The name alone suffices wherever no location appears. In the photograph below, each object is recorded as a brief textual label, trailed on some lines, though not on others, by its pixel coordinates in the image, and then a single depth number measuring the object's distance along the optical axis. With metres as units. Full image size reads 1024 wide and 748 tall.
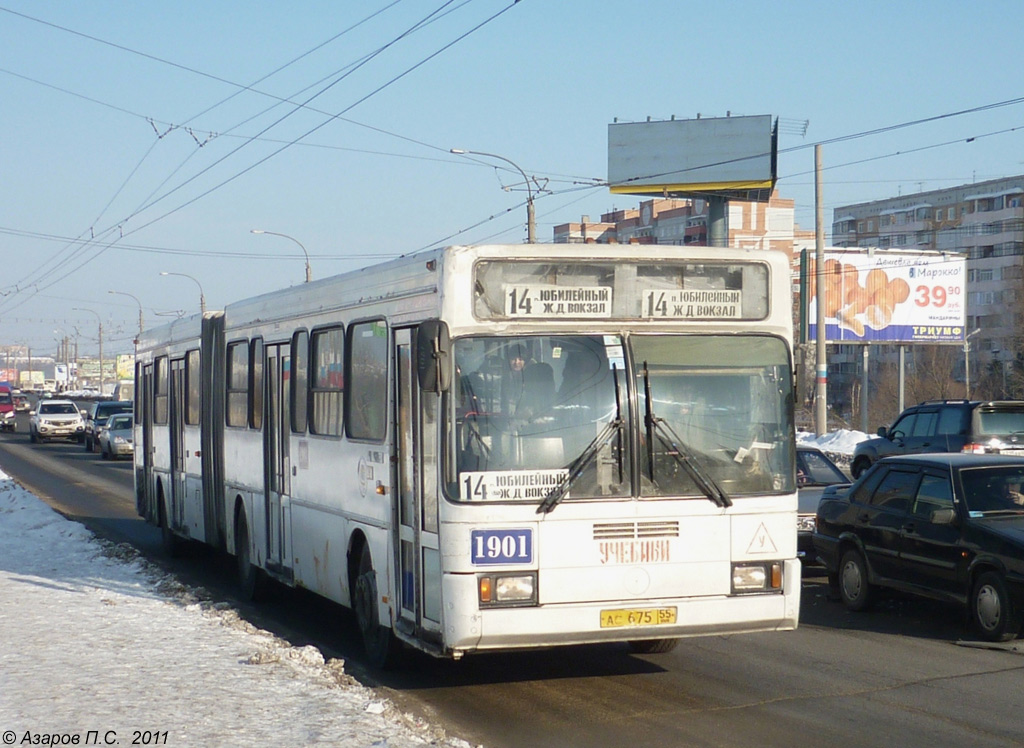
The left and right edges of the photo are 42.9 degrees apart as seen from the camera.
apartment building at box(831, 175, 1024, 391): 113.31
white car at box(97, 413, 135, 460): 43.72
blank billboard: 56.38
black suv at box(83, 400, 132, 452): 49.59
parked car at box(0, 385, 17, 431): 74.12
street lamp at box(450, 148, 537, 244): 28.55
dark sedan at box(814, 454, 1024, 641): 10.11
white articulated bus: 7.76
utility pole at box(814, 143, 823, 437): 35.06
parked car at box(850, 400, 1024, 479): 21.81
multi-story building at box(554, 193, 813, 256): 104.81
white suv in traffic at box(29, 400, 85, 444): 58.06
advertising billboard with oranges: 54.41
